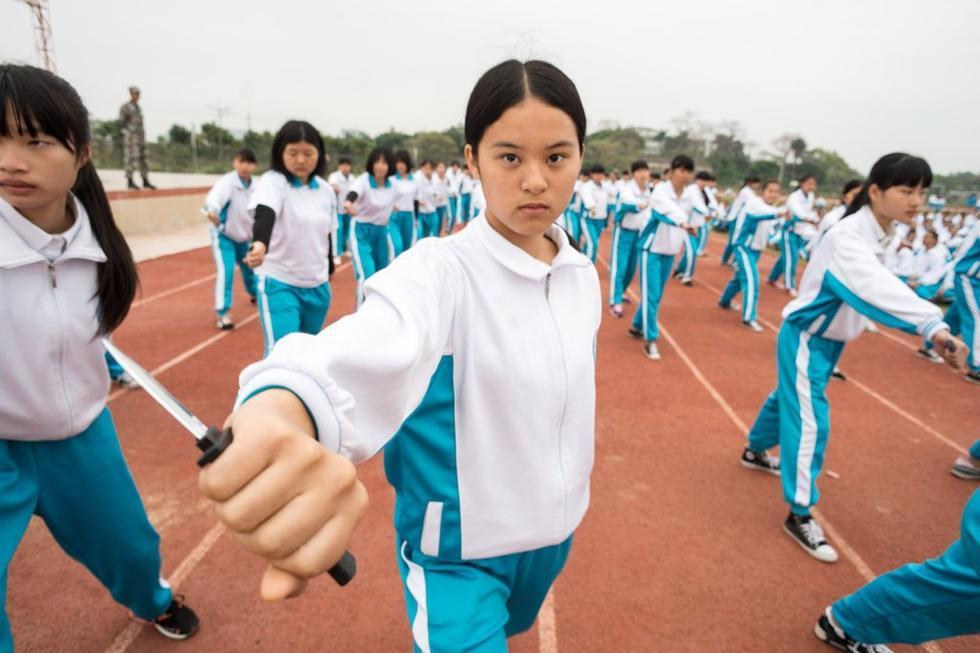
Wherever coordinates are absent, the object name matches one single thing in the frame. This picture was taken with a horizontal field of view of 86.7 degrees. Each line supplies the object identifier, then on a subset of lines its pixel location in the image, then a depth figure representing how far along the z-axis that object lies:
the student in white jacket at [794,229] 8.91
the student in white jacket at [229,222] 5.64
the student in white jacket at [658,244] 5.95
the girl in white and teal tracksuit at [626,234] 7.27
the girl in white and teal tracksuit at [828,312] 2.45
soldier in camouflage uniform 11.80
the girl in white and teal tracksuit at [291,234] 3.38
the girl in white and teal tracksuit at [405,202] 8.27
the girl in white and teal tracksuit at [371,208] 6.48
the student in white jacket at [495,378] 1.18
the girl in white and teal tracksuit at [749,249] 7.44
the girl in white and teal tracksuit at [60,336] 1.52
